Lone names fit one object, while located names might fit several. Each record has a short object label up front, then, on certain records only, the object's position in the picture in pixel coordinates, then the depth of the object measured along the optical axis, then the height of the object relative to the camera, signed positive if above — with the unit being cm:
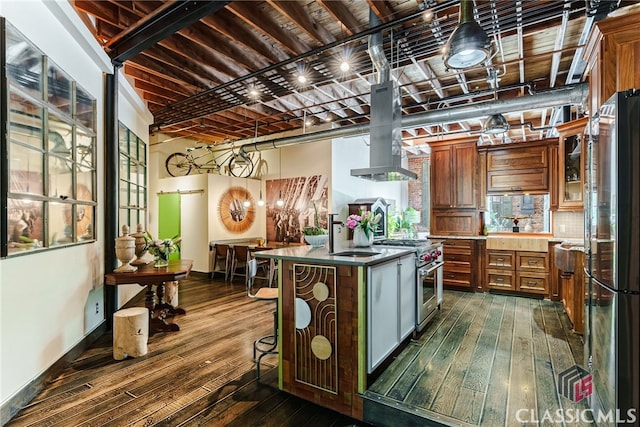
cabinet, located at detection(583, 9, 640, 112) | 194 +101
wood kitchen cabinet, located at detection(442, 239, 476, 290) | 544 -89
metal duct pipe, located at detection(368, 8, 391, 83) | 317 +176
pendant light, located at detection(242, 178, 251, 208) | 777 +50
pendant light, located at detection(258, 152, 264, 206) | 759 +130
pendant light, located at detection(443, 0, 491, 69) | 212 +118
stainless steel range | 343 -74
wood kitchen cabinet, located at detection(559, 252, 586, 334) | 344 -96
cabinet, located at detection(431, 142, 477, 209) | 562 +70
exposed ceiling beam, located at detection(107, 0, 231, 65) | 275 +184
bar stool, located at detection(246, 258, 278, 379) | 283 -109
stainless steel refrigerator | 155 -24
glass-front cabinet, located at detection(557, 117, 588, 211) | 437 +69
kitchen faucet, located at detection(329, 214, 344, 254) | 288 -13
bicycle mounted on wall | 794 +138
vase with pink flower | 336 -19
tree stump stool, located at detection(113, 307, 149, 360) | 308 -120
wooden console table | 357 -75
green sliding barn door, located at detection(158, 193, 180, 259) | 759 -3
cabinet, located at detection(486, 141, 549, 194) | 523 +76
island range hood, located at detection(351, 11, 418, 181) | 365 +104
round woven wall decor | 732 +10
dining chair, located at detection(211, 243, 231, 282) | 672 -97
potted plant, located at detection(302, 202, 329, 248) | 328 -24
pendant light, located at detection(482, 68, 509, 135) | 464 +132
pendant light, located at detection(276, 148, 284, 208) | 751 +81
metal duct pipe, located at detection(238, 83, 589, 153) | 403 +151
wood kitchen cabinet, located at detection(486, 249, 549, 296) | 492 -96
